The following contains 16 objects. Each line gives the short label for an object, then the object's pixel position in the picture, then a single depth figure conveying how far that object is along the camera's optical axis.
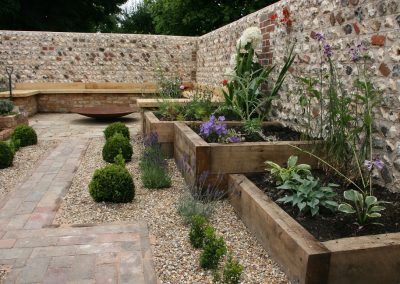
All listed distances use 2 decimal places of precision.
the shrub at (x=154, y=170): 3.77
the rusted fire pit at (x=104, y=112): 7.88
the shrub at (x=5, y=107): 6.54
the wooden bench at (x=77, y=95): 9.66
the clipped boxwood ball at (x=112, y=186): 3.28
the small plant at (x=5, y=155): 4.37
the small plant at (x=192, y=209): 2.93
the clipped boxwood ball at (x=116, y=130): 5.59
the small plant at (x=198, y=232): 2.52
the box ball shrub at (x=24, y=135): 5.55
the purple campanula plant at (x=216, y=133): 3.66
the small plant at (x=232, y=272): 1.98
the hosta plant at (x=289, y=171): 2.91
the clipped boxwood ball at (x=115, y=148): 4.65
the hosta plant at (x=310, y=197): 2.51
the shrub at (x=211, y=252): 2.25
